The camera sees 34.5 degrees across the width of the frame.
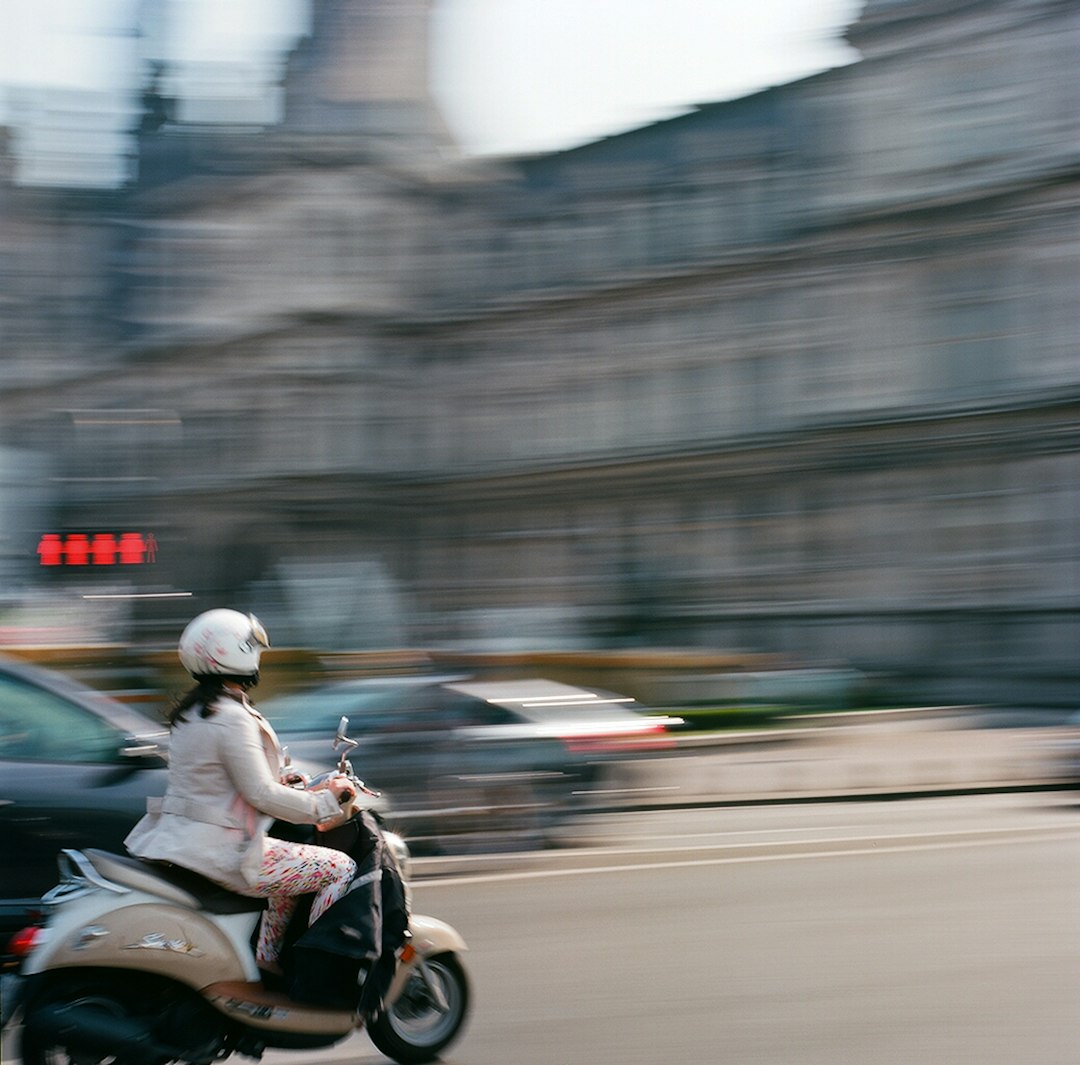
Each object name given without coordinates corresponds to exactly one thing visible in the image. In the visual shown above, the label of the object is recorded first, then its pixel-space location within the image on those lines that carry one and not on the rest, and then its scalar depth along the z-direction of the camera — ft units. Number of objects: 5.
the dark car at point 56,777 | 25.76
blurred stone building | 130.93
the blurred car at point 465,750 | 42.57
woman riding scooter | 18.48
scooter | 18.08
